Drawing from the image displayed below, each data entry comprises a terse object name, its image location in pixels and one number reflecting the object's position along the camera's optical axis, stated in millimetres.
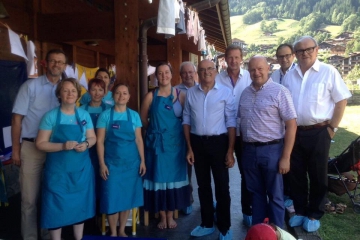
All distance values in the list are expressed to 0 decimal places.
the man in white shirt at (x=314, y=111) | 3285
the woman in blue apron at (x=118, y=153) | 3096
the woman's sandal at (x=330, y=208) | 4477
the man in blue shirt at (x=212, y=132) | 3176
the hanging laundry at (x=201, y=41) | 6121
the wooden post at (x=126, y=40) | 3547
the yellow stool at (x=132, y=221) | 3467
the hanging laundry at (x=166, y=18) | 3164
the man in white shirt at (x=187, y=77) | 4134
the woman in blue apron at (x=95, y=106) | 3248
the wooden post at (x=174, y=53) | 6793
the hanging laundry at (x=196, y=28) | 5150
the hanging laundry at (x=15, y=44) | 3594
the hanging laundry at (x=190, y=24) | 4707
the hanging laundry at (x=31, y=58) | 3973
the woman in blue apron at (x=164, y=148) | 3359
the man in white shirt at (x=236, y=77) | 3434
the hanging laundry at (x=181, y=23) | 3800
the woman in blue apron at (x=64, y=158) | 2762
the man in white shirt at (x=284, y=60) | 4051
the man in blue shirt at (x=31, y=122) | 2949
